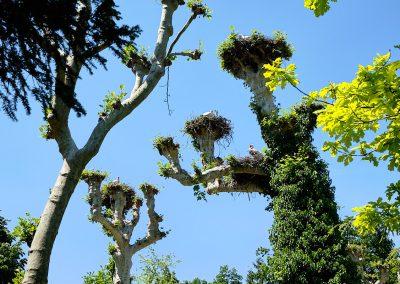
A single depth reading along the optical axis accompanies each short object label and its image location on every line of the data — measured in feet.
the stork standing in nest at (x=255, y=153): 46.46
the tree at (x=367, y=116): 16.72
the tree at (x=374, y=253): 65.88
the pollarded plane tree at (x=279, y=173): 37.35
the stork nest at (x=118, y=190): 58.75
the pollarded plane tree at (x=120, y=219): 53.21
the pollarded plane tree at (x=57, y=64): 12.89
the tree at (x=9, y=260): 77.87
